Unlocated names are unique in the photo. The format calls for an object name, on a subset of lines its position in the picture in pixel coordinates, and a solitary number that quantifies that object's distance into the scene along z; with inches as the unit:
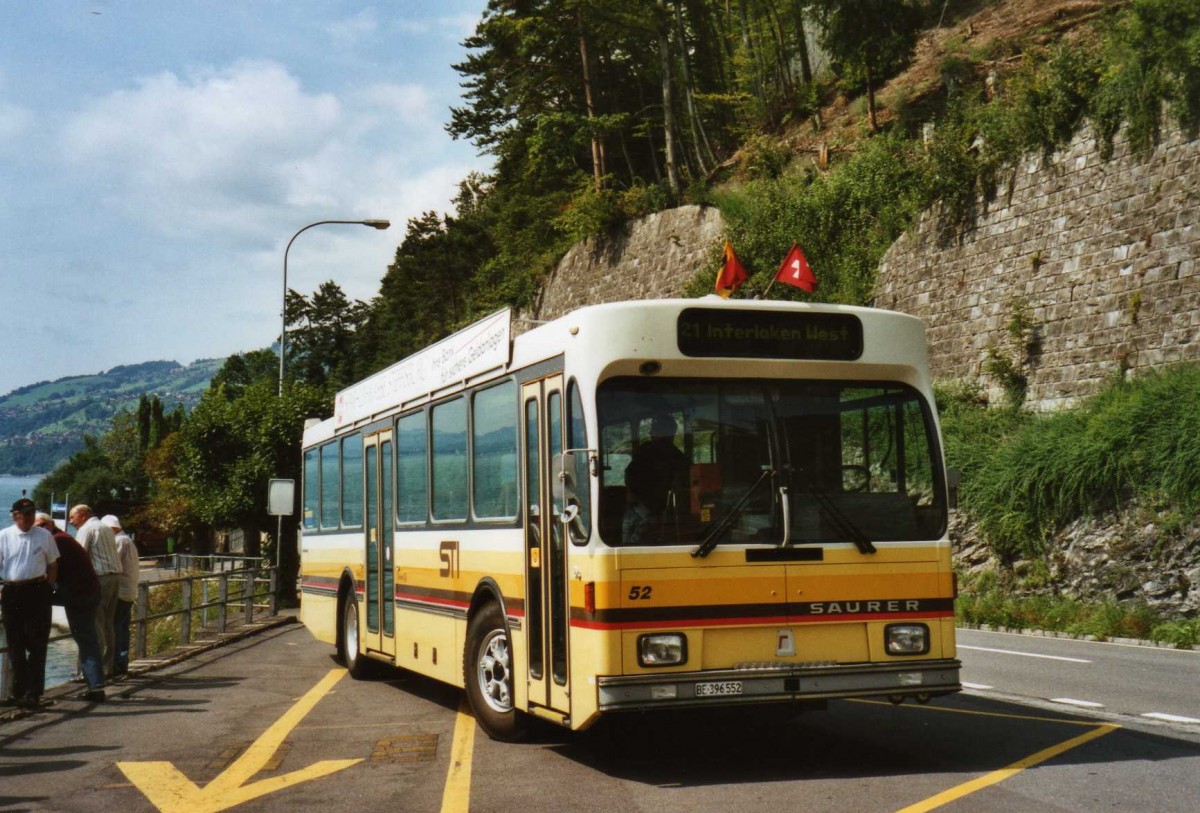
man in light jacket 635.5
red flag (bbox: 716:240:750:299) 426.6
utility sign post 843.4
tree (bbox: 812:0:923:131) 1524.4
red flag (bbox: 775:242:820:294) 472.8
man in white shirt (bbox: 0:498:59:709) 499.5
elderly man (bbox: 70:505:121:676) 612.7
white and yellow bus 320.2
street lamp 1408.7
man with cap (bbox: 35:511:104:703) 530.3
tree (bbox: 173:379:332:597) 1385.3
